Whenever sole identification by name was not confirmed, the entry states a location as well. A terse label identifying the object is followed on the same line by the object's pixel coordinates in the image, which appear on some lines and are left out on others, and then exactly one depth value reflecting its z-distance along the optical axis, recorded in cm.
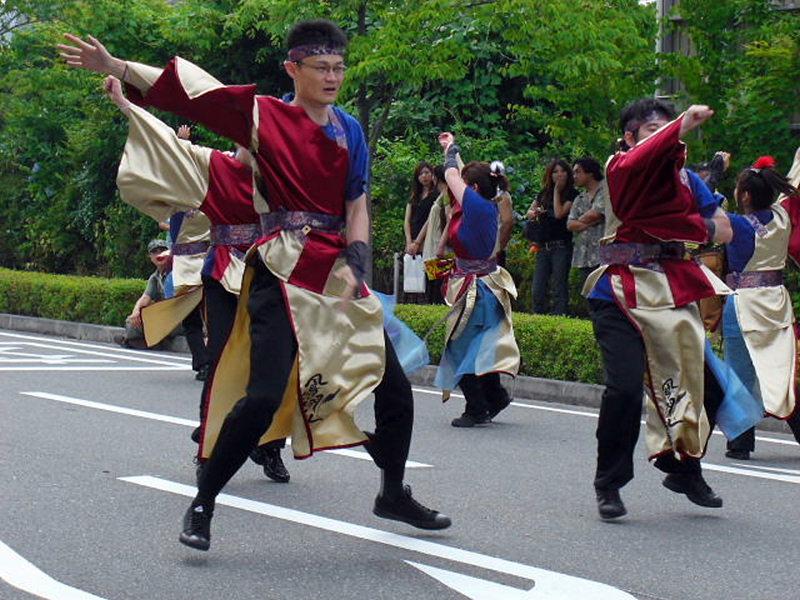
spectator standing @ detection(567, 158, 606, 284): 1301
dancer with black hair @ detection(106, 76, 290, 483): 574
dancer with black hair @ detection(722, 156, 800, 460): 860
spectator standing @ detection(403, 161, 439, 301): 1520
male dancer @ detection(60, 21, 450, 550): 536
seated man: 1204
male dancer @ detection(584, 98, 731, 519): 630
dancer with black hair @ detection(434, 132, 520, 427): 976
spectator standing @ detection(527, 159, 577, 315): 1409
